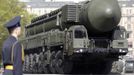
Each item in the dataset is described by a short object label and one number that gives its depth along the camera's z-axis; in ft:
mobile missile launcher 91.87
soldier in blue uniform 27.39
